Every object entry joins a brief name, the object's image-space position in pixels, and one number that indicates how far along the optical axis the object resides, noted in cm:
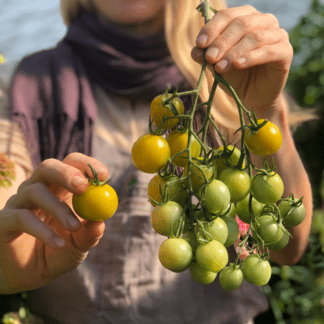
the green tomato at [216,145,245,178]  40
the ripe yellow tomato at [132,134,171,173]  37
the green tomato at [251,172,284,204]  39
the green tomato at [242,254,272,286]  40
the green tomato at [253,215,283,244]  40
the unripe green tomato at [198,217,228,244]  37
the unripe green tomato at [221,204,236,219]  43
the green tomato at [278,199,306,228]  43
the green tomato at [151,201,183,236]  37
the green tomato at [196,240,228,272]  36
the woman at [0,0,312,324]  90
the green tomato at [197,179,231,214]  36
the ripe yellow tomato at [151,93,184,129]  40
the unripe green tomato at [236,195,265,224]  44
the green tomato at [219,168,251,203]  38
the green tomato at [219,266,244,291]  41
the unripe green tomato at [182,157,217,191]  36
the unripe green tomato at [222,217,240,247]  42
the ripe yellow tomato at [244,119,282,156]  38
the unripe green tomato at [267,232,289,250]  42
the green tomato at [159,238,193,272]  36
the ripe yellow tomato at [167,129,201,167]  40
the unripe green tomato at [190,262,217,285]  39
